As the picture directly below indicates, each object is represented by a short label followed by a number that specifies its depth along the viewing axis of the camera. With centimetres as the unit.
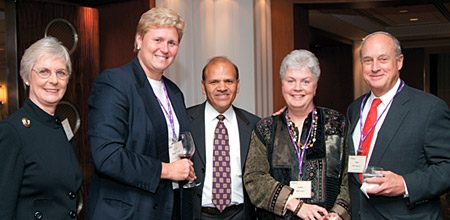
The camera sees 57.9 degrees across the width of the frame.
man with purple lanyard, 229
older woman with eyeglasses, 185
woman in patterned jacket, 241
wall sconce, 355
